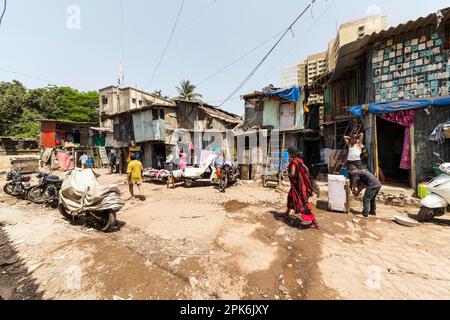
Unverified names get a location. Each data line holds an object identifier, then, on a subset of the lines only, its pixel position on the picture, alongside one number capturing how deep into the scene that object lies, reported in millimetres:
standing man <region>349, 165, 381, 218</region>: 5277
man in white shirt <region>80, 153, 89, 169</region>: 19859
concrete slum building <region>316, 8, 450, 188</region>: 6730
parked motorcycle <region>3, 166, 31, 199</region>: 8020
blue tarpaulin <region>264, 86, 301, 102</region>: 12023
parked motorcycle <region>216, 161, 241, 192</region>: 9461
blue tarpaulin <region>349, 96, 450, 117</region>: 6398
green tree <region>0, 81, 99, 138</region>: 26016
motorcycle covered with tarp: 4746
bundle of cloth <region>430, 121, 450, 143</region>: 6286
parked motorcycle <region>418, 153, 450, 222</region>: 4652
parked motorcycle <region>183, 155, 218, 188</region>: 10266
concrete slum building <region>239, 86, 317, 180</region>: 12031
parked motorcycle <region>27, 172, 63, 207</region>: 7047
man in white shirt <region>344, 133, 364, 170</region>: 6441
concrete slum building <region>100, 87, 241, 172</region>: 14961
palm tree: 29750
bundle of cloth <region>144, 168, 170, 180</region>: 11727
